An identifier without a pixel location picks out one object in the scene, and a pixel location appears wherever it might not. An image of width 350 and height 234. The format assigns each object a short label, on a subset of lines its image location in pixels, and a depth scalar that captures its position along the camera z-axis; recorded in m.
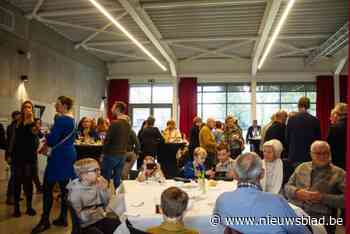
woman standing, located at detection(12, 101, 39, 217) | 4.67
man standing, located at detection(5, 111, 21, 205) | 4.88
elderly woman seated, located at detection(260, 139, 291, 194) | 3.56
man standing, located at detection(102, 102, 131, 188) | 5.07
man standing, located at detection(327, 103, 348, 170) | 3.94
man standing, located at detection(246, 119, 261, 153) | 11.72
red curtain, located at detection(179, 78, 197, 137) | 13.38
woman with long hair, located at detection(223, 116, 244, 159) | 7.43
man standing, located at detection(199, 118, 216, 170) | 6.32
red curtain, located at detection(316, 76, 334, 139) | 12.60
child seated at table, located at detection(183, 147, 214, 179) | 3.82
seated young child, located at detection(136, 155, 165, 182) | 3.78
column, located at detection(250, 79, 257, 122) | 13.04
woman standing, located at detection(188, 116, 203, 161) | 7.43
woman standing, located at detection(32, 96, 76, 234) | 3.98
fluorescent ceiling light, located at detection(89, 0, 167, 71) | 6.16
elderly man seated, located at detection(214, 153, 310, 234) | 1.80
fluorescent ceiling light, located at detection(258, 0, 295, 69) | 6.07
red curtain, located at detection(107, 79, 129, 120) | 13.78
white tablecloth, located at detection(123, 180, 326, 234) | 2.40
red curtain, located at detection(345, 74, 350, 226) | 1.51
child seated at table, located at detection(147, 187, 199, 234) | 1.93
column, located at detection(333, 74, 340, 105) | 12.45
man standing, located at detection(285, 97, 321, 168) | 4.34
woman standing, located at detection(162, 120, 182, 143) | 8.40
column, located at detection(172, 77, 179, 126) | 13.46
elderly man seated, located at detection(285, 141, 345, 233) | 2.88
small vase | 3.17
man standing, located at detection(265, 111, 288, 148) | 5.51
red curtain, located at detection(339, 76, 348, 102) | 12.38
